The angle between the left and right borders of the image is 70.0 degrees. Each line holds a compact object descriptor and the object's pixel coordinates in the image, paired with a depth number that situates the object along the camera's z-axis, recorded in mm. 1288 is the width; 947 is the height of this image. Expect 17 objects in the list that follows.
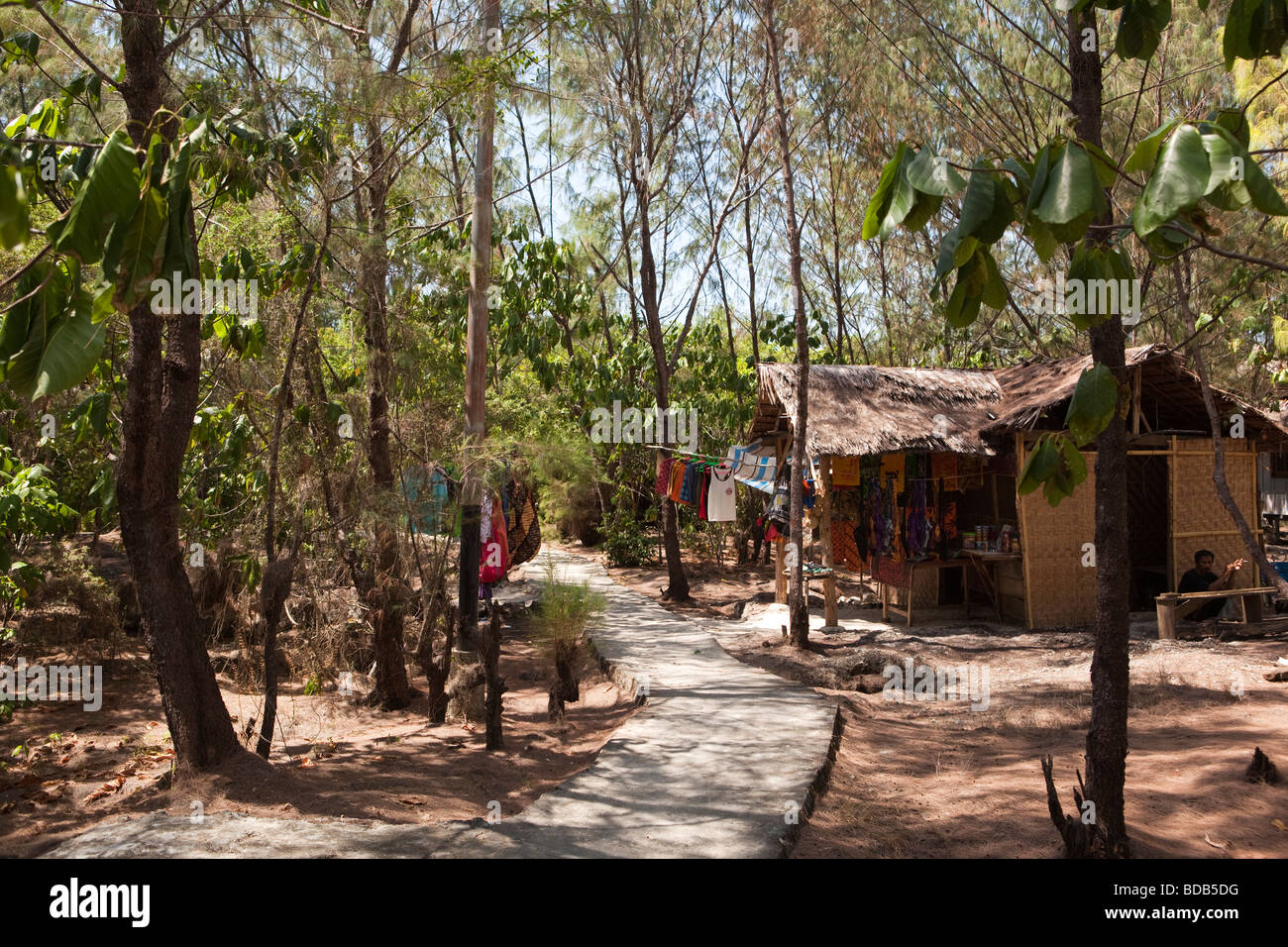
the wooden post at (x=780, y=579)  12500
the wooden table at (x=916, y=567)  11445
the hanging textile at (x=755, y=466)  13070
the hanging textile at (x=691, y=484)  13656
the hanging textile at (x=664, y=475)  14156
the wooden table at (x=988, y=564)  11047
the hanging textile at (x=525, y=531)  11141
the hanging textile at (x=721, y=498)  13047
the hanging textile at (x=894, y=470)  11875
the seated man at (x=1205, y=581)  10609
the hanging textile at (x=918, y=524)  11508
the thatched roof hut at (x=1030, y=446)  10859
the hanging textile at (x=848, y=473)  12320
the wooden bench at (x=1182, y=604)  9641
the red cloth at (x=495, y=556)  9273
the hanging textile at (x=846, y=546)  12875
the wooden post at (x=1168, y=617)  9633
